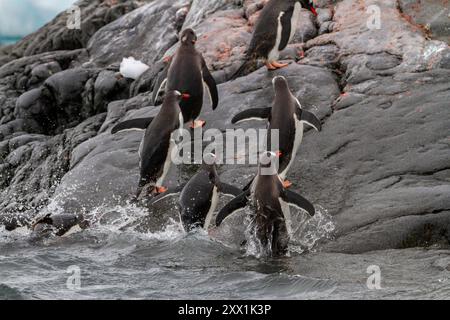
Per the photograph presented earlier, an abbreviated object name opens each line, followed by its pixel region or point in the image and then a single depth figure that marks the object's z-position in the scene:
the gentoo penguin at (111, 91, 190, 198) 16.42
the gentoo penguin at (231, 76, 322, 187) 15.71
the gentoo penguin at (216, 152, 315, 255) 13.38
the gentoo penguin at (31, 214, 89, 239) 15.55
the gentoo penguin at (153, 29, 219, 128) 17.98
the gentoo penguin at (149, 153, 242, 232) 14.68
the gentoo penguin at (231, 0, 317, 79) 19.42
